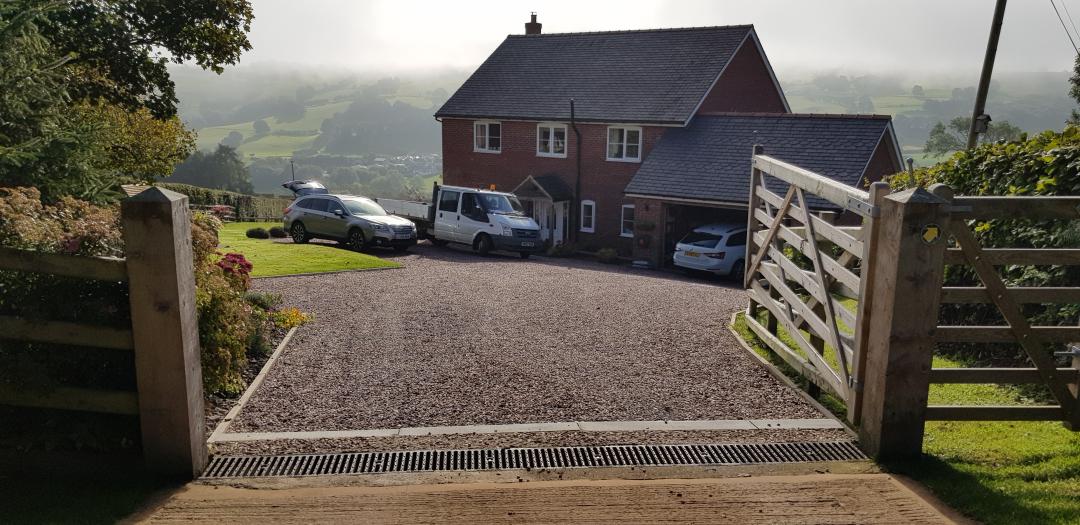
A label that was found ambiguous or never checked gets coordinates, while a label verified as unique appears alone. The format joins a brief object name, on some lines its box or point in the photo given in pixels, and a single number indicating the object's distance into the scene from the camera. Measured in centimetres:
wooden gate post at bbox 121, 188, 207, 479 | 479
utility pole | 2089
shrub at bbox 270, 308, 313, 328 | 1062
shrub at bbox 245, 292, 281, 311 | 1091
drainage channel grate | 548
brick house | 2844
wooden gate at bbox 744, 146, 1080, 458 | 512
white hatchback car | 2355
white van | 2541
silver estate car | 2350
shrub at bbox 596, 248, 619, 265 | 3158
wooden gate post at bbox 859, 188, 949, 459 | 509
